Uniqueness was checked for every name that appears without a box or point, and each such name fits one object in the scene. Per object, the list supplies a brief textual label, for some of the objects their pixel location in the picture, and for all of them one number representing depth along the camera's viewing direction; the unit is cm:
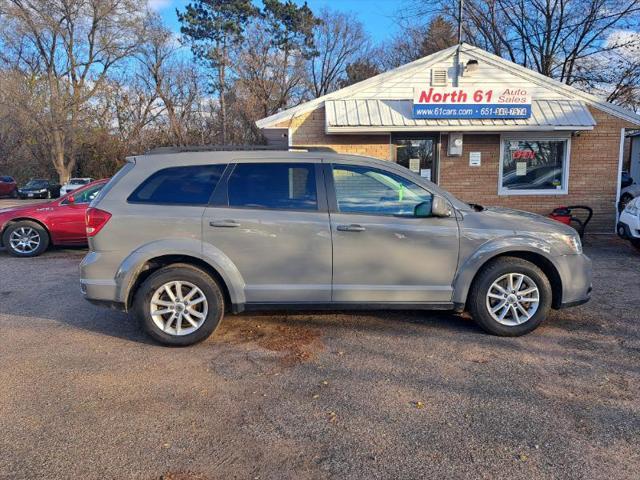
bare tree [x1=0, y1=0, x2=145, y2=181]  3319
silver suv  441
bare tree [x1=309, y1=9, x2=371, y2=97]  3975
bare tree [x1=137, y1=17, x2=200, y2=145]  3418
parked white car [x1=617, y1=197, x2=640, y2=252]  837
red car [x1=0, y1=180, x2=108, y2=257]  920
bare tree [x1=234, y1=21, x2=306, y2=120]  3231
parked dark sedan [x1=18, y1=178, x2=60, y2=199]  3228
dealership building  1059
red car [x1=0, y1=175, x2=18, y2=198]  3325
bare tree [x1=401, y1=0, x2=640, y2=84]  1900
